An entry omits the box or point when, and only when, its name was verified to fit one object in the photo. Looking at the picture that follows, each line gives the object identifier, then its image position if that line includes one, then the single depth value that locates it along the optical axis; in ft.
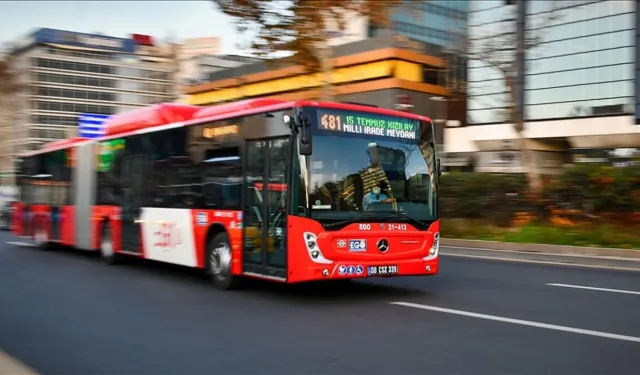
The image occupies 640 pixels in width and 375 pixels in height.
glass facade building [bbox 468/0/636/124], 152.35
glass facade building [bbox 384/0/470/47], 208.53
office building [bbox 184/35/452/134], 173.99
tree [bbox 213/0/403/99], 73.56
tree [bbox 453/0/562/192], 76.69
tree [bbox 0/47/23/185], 134.31
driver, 32.07
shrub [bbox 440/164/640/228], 58.70
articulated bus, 30.99
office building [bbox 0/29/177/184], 337.11
